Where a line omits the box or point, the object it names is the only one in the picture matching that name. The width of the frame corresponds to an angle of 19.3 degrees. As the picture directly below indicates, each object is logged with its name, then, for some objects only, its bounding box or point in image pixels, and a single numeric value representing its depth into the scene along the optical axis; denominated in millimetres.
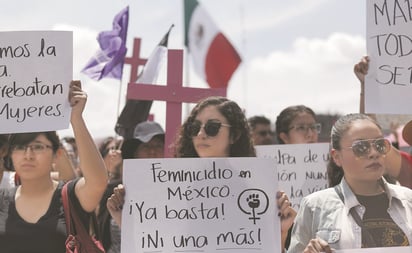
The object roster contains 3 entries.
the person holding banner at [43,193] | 5516
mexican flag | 16491
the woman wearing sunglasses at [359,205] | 5207
